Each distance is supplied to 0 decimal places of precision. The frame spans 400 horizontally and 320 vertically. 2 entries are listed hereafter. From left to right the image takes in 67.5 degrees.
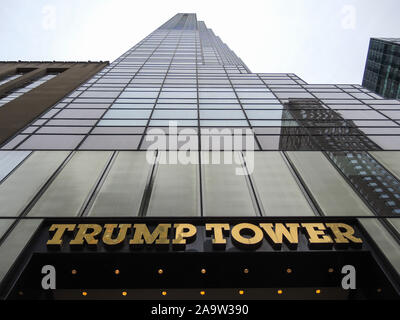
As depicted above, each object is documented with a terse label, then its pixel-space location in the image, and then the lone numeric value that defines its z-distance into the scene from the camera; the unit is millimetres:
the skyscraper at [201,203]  8453
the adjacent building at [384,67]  80375
